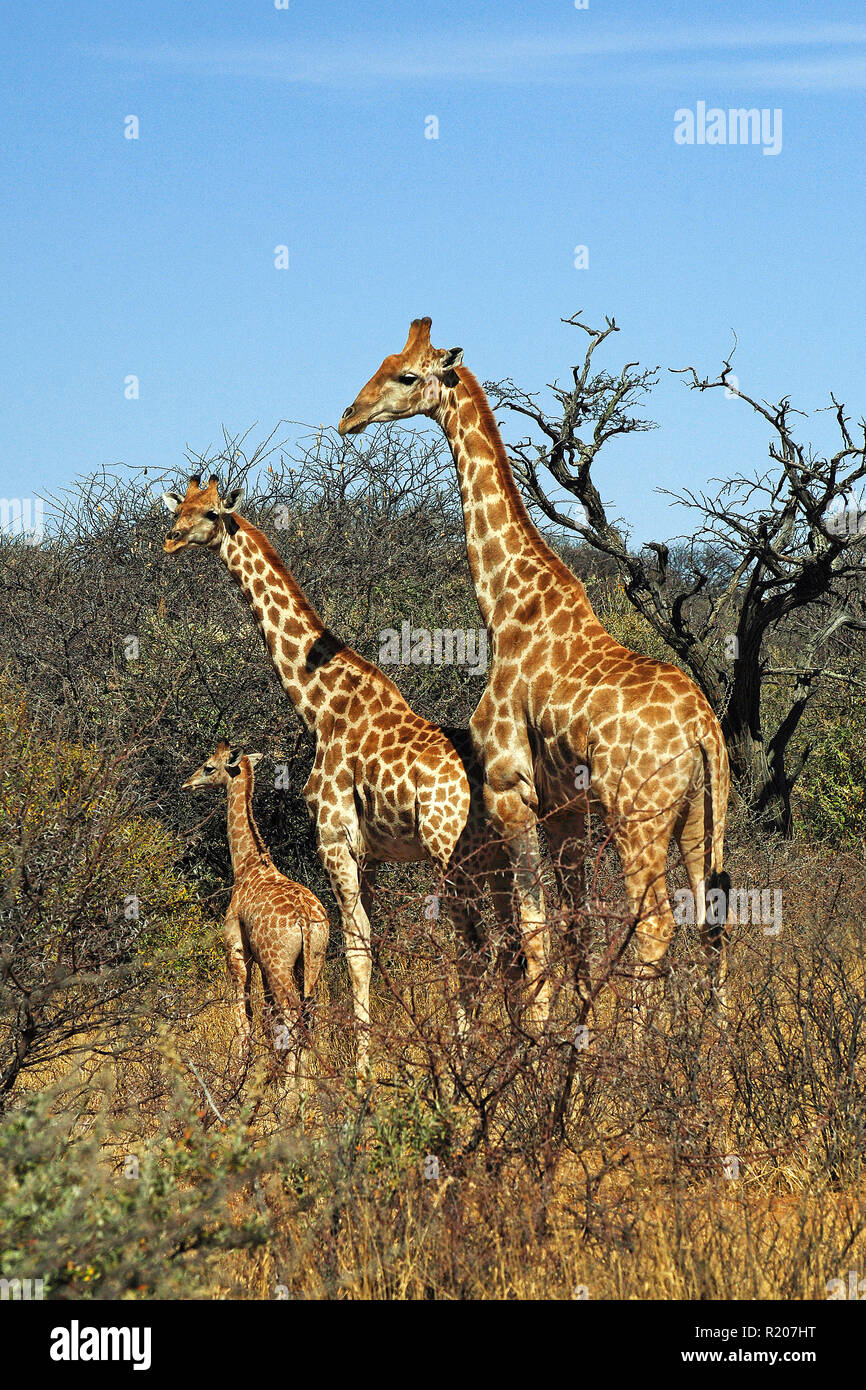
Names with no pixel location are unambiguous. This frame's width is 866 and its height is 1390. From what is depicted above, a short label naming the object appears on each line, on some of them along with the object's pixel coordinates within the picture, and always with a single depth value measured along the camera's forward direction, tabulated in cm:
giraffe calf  1491
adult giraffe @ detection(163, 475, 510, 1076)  1474
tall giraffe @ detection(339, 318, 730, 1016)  1305
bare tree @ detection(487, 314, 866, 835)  2606
